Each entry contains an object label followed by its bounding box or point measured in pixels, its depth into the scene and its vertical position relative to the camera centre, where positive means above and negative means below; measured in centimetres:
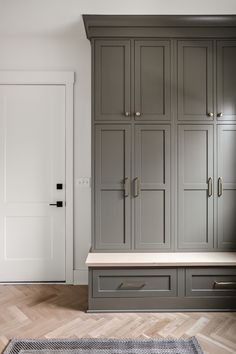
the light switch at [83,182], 260 -5
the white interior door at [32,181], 257 -4
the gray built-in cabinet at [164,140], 219 +36
